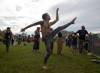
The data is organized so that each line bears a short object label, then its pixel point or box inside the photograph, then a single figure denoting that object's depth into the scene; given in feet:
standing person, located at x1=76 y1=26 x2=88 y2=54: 22.82
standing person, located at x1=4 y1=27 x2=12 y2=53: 24.37
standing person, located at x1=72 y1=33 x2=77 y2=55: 25.68
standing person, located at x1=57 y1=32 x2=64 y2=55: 24.26
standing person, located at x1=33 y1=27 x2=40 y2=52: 24.31
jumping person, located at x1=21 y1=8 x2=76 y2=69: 12.38
